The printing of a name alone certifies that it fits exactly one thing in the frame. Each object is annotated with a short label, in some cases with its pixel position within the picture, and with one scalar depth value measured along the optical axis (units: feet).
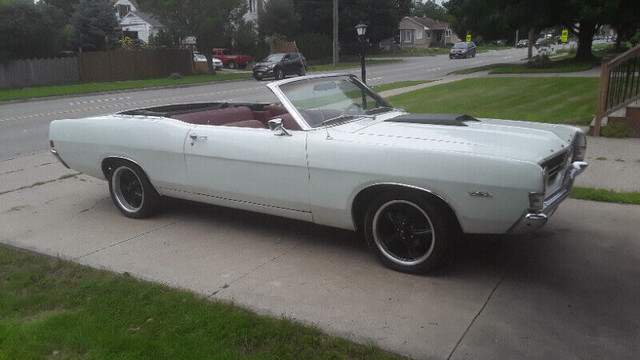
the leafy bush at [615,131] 30.40
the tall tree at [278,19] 167.84
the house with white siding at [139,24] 206.90
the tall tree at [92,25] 131.23
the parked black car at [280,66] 105.40
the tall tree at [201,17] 117.91
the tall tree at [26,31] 97.81
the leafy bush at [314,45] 173.78
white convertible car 13.05
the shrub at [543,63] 90.17
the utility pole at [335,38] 132.34
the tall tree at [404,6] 242.17
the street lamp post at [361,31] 46.04
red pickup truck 151.84
